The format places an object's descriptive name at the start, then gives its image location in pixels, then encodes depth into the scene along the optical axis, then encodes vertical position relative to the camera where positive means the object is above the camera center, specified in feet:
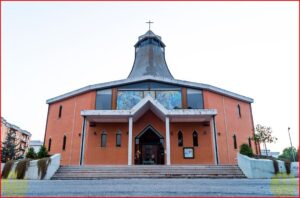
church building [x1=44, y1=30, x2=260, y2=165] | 49.96 +7.99
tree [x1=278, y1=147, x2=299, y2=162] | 187.42 +6.26
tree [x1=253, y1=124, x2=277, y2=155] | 51.02 +5.29
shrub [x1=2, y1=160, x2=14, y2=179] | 37.31 -1.29
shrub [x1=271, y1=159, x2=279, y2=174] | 35.99 -1.02
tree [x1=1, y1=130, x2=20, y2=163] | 86.79 +4.04
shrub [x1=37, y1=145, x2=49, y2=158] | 43.20 +1.41
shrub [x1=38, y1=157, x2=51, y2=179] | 35.32 -0.65
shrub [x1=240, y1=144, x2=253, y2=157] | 40.92 +1.50
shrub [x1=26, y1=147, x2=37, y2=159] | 42.98 +1.24
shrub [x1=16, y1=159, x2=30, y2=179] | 36.52 -1.12
